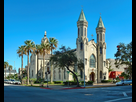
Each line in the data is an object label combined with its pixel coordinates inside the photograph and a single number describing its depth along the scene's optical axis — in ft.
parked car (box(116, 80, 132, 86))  121.80
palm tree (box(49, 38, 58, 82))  160.76
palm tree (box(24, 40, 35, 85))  160.04
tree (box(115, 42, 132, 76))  132.46
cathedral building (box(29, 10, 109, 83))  165.99
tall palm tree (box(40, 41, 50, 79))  158.71
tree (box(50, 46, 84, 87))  113.11
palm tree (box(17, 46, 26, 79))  171.73
